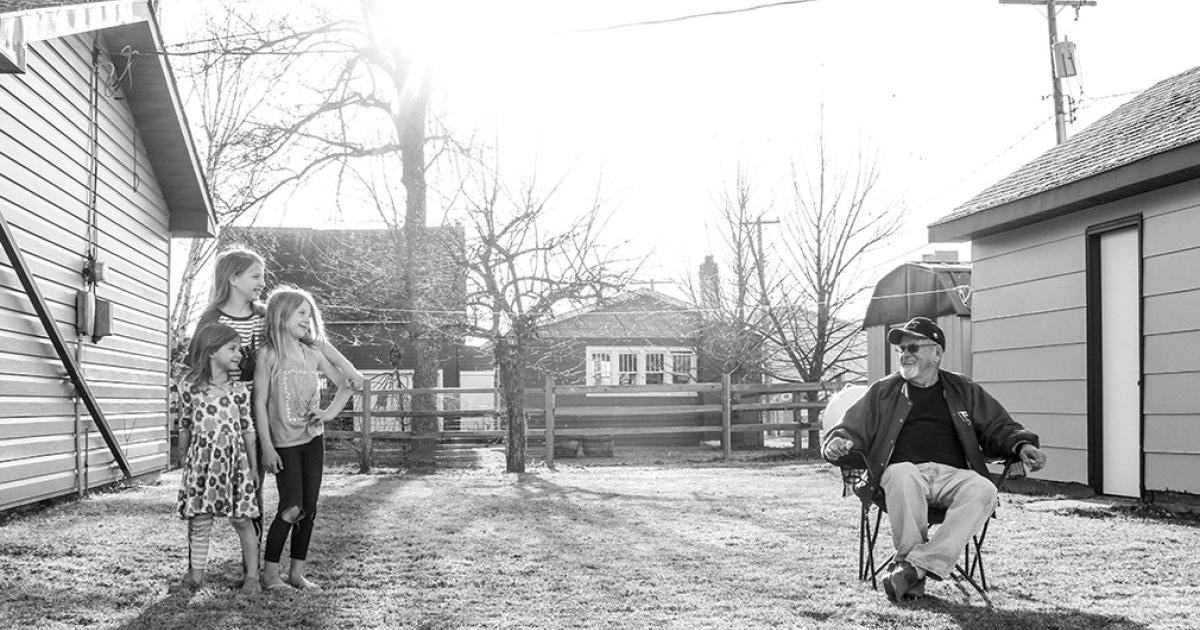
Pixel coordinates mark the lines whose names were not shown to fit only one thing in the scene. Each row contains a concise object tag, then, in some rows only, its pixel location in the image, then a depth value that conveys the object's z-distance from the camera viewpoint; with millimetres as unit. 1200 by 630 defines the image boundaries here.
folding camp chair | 5230
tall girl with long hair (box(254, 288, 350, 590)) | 5121
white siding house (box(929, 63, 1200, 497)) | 8797
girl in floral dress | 5125
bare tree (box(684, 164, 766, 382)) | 24812
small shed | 14336
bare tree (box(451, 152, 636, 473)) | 15500
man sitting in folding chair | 5133
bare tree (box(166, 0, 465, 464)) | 19625
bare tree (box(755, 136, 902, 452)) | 22641
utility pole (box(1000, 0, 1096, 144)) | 20281
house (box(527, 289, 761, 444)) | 27219
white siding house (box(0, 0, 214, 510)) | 8188
